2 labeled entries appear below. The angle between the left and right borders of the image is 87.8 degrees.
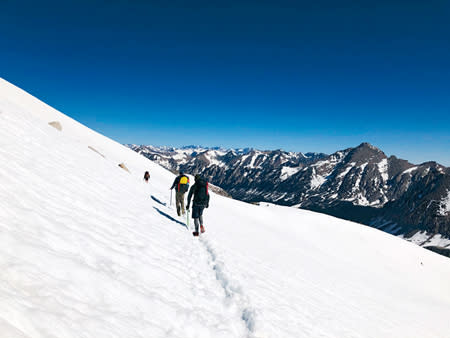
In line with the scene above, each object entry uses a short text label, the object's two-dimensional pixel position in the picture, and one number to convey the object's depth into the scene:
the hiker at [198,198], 11.79
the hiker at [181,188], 14.69
